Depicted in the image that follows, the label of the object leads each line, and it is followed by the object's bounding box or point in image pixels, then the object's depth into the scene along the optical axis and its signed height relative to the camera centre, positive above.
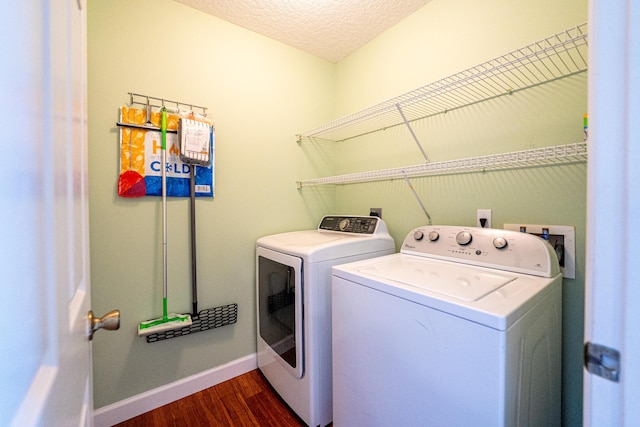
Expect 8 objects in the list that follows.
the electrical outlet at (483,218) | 1.41 -0.05
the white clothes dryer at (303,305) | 1.42 -0.59
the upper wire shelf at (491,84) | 1.14 +0.67
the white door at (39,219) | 0.25 -0.01
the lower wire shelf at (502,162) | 0.99 +0.23
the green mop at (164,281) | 1.52 -0.44
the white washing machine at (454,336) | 0.74 -0.43
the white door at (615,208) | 0.38 +0.00
